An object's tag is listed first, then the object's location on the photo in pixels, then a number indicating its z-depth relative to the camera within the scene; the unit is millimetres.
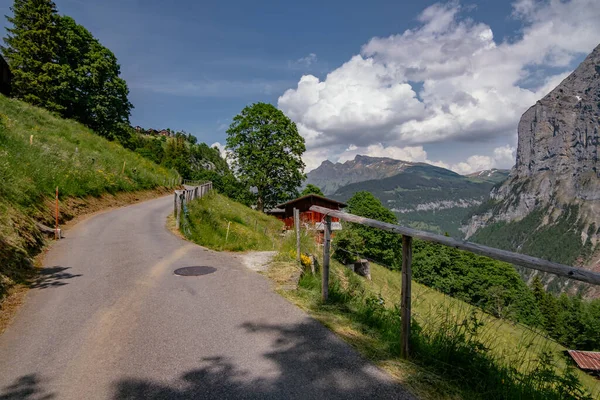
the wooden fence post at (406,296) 4125
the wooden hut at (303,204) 42994
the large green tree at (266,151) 36344
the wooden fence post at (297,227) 8852
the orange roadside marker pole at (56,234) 11117
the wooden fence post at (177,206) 14461
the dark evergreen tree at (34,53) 30000
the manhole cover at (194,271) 8188
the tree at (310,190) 56856
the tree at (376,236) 46938
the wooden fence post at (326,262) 6064
